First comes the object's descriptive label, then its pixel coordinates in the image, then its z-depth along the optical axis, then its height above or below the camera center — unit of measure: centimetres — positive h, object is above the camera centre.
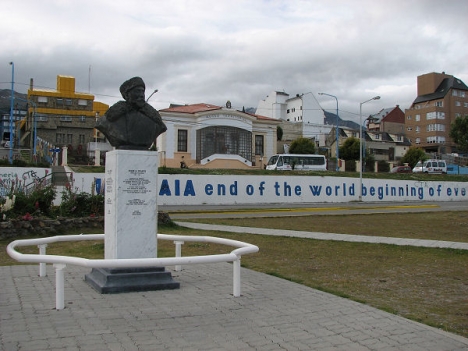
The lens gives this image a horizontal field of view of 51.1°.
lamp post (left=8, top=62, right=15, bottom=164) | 4088 +917
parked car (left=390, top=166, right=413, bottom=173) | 6013 +275
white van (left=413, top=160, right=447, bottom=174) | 5722 +297
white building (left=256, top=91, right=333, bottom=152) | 8488 +1454
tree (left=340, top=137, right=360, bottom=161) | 6912 +611
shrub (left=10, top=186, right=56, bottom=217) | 1464 -31
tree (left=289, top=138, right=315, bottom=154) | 6762 +633
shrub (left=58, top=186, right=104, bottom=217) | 1573 -40
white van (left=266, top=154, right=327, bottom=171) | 4941 +313
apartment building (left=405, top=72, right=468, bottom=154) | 8912 +1520
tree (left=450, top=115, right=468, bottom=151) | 7125 +883
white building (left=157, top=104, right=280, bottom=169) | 4969 +561
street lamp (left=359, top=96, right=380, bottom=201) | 3794 +24
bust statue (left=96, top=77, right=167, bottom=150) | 762 +113
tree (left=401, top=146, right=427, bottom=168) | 7281 +541
